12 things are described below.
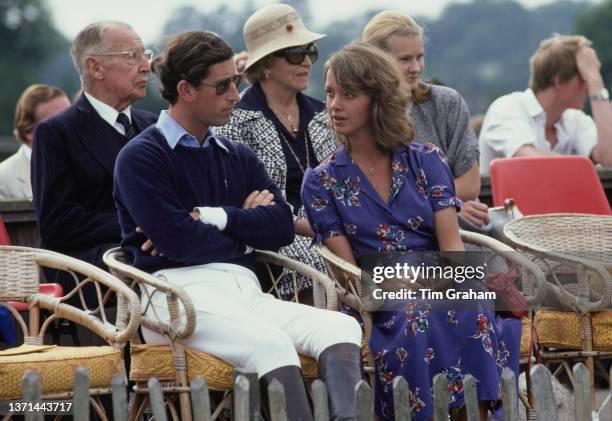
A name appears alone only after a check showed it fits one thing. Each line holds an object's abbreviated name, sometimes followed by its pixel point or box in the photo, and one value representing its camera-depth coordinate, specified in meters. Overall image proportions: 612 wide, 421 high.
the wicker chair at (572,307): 12.81
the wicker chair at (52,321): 10.69
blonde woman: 14.39
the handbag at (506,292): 11.84
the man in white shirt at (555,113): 17.73
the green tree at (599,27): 158.50
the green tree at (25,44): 153.15
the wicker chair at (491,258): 11.59
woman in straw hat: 13.46
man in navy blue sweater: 10.73
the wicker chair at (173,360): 10.79
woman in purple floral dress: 11.84
